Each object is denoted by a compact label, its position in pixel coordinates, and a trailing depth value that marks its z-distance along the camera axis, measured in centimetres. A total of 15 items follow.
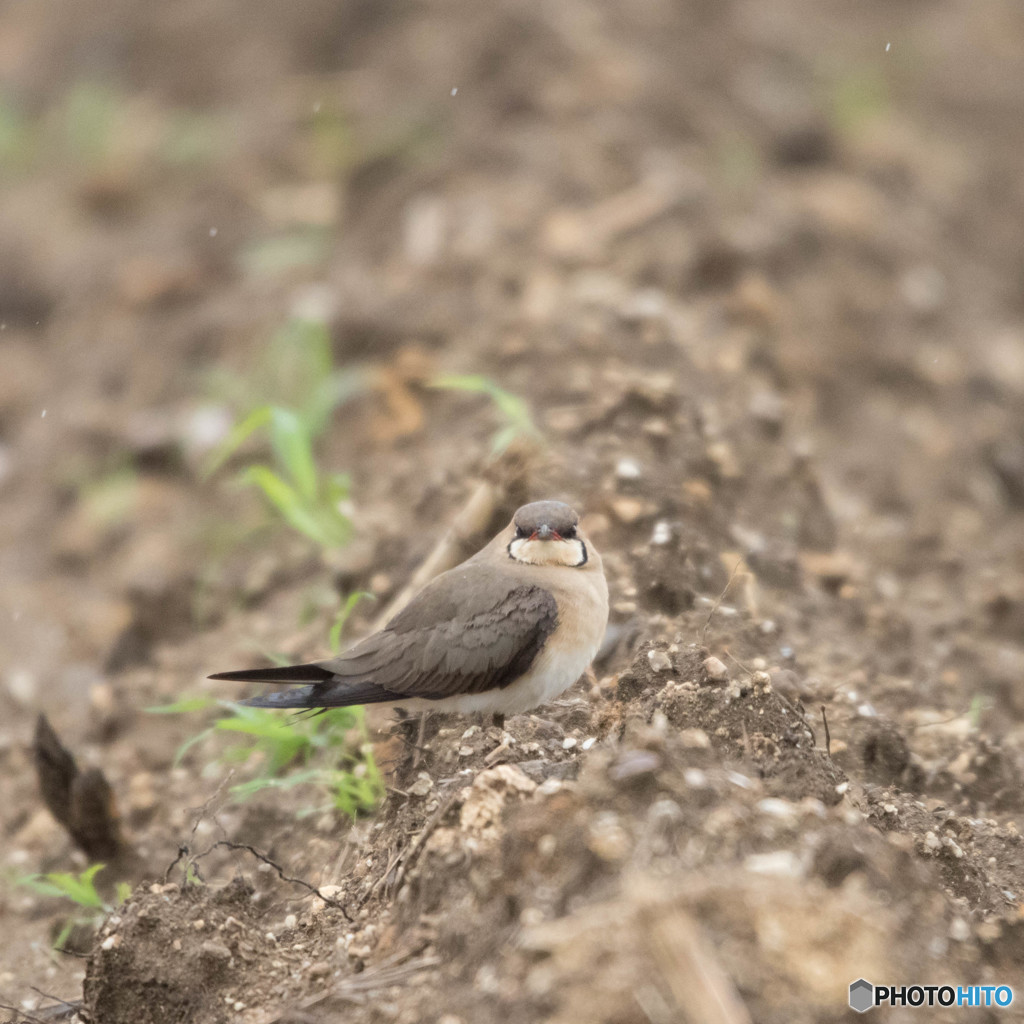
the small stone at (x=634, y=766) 509
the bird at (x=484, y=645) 701
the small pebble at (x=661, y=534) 850
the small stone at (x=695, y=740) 557
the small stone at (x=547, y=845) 505
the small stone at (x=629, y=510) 869
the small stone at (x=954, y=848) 611
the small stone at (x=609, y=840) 482
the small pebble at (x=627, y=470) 901
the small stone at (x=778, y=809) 507
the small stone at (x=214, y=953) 589
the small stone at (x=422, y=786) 669
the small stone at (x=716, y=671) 633
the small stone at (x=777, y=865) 466
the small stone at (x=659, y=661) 664
